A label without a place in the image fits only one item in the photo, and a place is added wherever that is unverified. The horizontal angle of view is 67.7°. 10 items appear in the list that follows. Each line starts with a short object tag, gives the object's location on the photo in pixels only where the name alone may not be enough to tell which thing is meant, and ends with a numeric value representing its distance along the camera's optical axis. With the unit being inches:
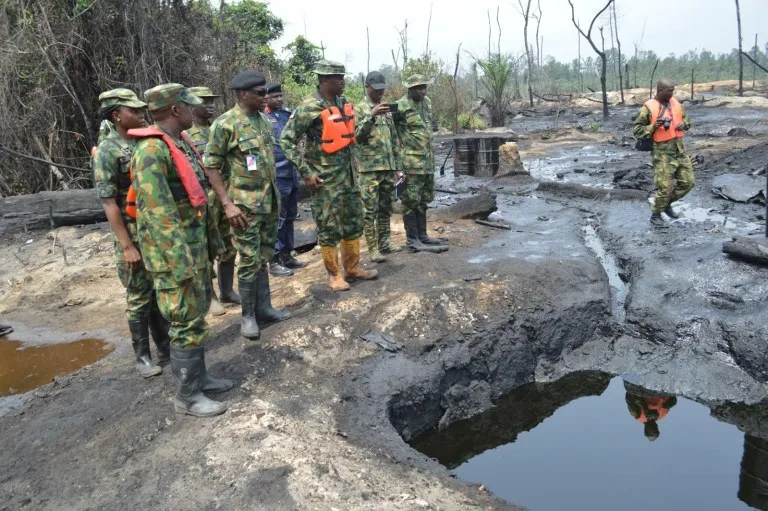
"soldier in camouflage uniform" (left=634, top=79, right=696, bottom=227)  261.9
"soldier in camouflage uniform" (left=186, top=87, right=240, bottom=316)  196.7
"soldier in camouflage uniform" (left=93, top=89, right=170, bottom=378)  138.1
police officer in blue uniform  234.2
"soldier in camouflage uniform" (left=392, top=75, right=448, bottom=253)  228.7
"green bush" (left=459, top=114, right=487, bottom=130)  820.6
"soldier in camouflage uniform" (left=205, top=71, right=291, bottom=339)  156.6
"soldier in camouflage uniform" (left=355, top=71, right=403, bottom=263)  202.4
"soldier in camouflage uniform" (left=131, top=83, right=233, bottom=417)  118.1
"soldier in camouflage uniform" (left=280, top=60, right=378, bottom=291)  181.8
